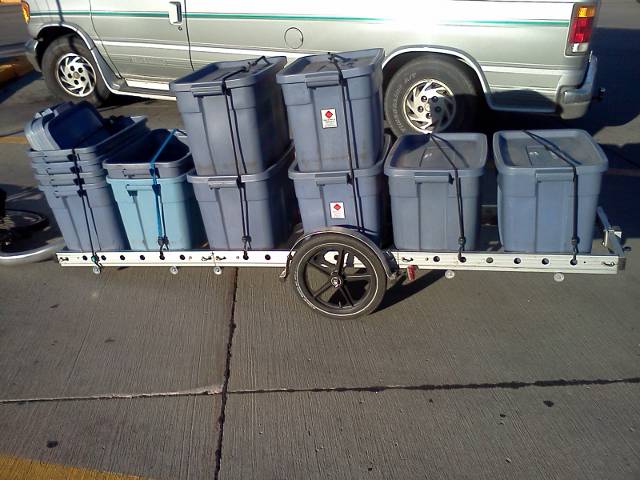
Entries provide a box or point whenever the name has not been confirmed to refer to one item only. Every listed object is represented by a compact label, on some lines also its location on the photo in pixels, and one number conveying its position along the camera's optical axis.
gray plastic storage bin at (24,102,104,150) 4.27
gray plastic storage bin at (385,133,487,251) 3.73
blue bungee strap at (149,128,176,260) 4.20
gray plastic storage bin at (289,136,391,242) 3.87
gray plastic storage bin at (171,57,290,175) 3.80
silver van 5.83
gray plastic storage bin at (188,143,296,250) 4.05
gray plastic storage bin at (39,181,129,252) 4.36
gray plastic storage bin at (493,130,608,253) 3.59
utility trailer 3.69
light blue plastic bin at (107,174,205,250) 4.23
